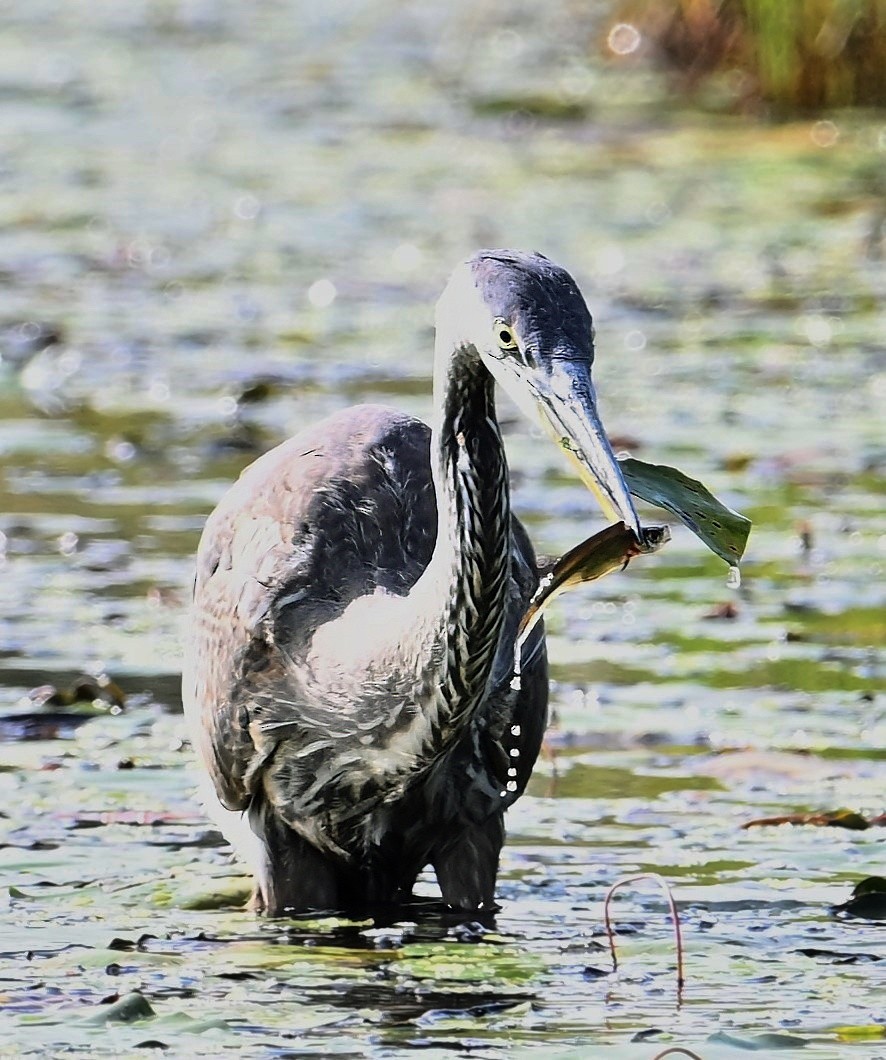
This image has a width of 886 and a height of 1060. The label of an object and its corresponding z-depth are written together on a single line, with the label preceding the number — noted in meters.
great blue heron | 9.77
